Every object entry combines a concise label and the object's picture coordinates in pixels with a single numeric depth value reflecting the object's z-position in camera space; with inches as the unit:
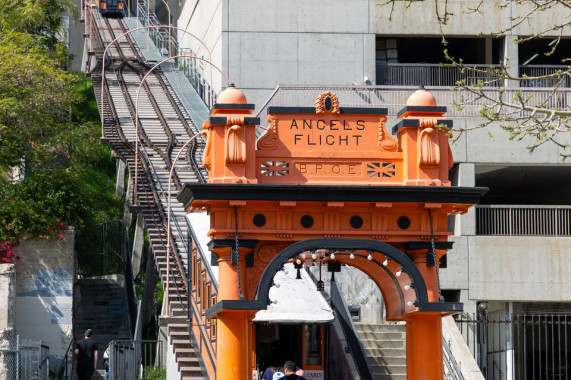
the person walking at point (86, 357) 922.1
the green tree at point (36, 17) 1554.6
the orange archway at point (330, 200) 691.4
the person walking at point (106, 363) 938.6
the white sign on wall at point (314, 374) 897.5
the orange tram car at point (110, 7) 2623.0
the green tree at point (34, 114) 1163.3
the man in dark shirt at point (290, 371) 638.5
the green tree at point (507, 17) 1310.3
